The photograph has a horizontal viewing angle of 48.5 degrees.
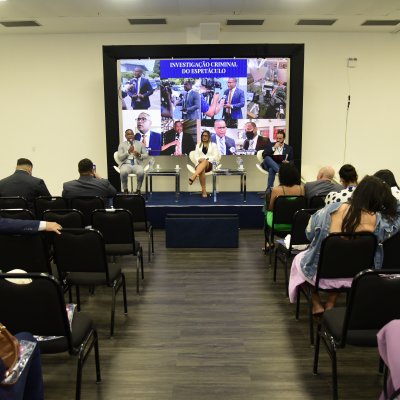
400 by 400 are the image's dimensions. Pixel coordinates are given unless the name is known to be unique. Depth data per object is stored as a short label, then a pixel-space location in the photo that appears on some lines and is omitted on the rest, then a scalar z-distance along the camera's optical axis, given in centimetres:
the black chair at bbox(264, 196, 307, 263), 462
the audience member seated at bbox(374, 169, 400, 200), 424
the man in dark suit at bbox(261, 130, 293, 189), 777
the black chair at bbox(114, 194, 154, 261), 498
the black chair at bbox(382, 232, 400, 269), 309
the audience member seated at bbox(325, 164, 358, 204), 407
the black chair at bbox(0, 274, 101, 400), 216
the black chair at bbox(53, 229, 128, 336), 320
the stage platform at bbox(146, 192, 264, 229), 681
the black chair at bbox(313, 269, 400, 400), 217
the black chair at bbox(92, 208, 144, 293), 407
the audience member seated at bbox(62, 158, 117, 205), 497
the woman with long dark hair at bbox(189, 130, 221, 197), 777
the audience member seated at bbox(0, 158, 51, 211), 503
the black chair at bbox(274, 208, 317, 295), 390
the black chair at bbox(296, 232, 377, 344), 291
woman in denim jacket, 296
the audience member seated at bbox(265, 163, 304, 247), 484
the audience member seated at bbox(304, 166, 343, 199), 496
